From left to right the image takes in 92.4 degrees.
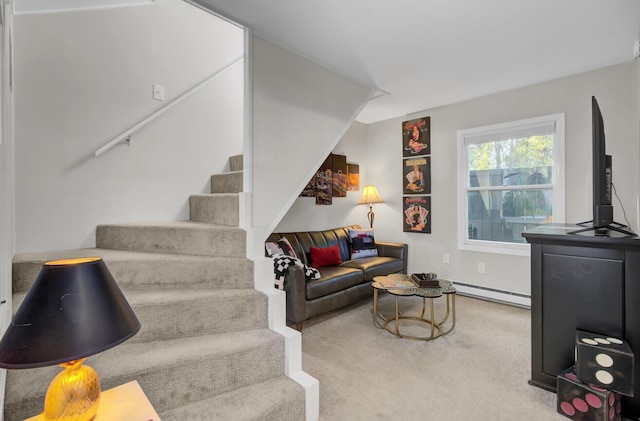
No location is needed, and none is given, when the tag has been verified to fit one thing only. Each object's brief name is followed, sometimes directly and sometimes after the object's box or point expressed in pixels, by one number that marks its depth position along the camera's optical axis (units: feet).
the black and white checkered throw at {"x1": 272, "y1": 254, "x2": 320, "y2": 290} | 9.04
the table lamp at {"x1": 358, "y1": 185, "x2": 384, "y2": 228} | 14.88
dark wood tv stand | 5.34
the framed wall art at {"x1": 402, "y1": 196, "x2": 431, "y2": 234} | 13.82
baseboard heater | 11.28
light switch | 8.96
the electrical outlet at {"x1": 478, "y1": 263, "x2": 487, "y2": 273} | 12.19
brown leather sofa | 8.95
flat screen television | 6.13
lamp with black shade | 2.30
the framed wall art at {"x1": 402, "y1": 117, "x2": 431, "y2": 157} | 13.76
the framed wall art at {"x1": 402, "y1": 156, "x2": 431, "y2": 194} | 13.78
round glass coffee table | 8.49
